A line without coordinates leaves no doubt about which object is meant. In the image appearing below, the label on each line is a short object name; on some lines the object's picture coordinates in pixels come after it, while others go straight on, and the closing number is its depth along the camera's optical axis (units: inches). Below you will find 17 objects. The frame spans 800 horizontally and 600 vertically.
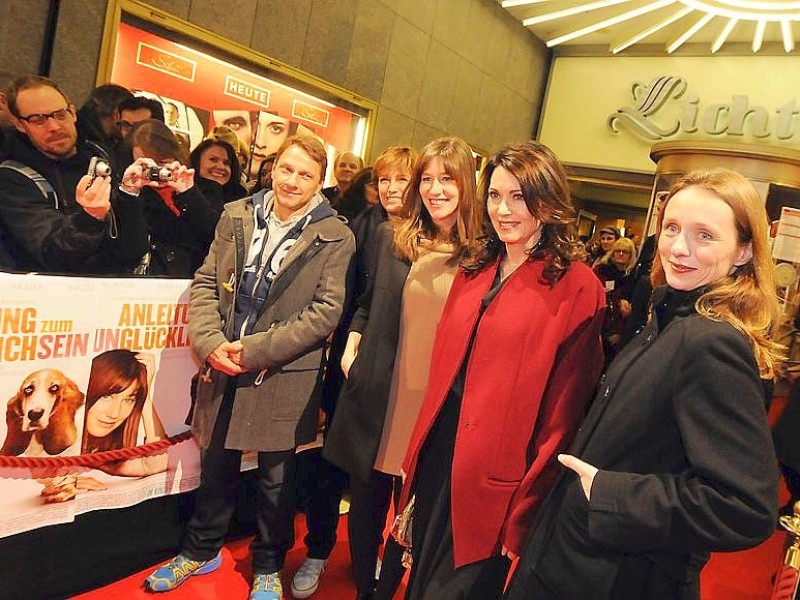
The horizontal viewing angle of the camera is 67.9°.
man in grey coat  85.5
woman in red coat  61.0
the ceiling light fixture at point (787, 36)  252.2
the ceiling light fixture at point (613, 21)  258.2
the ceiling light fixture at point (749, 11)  222.1
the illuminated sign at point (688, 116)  297.1
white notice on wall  182.4
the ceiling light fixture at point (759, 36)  258.2
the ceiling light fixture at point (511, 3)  279.6
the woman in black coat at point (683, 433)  41.1
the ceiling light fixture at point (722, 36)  268.5
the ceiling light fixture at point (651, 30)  260.0
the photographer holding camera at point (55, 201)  78.9
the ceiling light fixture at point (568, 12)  269.6
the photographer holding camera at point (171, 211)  94.2
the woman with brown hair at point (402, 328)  80.1
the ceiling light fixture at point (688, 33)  271.3
